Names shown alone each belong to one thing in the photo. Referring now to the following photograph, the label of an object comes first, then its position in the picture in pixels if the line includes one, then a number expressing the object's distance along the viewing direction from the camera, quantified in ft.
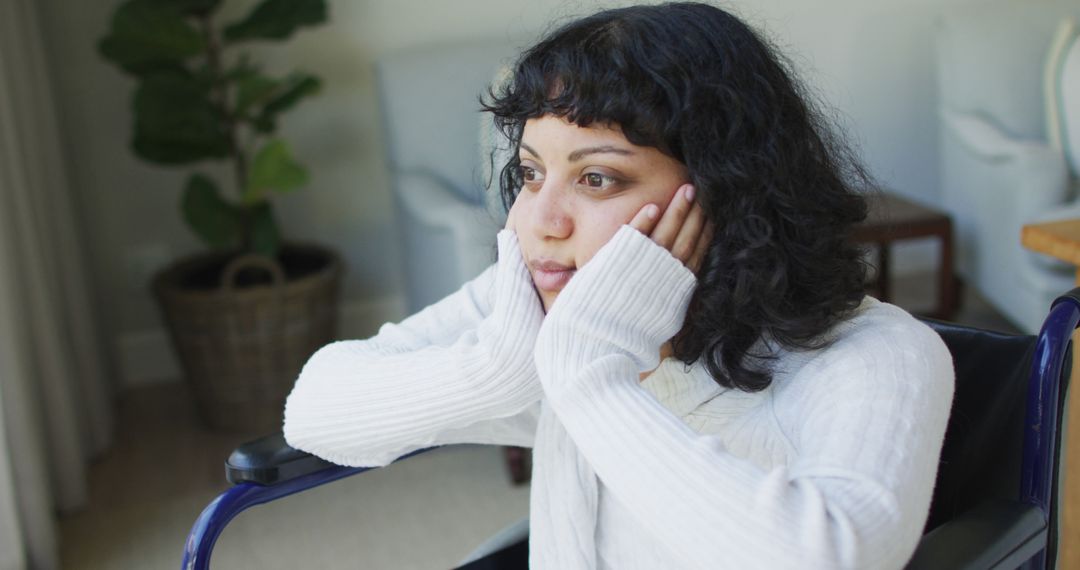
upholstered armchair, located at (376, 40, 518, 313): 8.64
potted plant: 7.88
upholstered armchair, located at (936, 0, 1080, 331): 8.23
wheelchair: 2.87
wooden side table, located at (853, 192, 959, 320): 8.26
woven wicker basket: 8.09
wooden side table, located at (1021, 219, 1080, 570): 4.72
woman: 2.51
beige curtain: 6.29
